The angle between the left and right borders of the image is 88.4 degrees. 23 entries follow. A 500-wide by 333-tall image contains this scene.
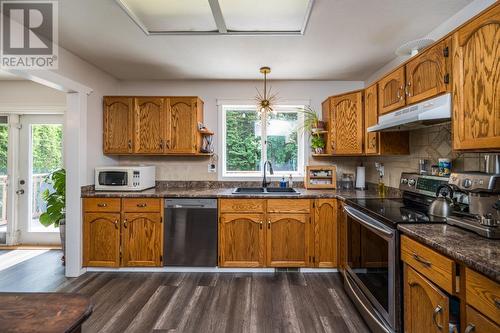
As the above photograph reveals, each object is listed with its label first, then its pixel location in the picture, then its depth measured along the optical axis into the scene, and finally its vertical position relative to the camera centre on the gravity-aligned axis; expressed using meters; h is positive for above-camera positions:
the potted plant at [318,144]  3.30 +0.29
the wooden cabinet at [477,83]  1.25 +0.44
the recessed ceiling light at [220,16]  1.86 +1.19
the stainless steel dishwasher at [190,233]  2.85 -0.73
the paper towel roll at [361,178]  3.32 -0.15
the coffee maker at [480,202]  1.25 -0.19
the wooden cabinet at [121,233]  2.87 -0.74
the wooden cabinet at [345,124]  2.92 +0.51
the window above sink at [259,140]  3.61 +0.38
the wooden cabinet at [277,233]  2.83 -0.73
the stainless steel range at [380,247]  1.59 -0.59
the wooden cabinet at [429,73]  1.63 +0.65
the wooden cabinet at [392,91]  2.11 +0.67
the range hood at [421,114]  1.58 +0.35
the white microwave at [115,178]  2.99 -0.13
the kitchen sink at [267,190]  3.20 -0.29
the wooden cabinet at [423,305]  1.19 -0.71
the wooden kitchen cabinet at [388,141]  2.58 +0.26
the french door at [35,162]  3.73 +0.07
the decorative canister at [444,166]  1.97 +0.00
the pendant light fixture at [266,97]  3.55 +0.97
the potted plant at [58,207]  3.12 -0.49
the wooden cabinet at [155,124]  3.20 +0.54
